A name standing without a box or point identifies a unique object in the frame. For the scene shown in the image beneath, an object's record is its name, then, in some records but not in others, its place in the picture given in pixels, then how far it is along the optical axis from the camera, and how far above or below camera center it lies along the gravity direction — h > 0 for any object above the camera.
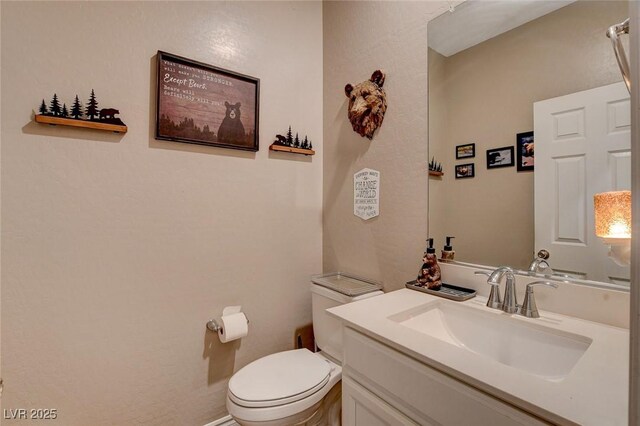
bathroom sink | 0.83 -0.40
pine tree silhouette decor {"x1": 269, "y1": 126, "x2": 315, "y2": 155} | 1.72 +0.42
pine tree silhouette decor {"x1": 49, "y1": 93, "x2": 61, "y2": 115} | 1.16 +0.42
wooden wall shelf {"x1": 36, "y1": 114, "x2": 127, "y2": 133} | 1.12 +0.36
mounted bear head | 1.53 +0.58
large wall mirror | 0.90 +0.30
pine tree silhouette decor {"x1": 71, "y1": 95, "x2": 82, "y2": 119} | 1.20 +0.42
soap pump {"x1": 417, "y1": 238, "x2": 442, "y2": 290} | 1.25 -0.25
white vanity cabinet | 0.65 -0.47
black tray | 1.13 -0.32
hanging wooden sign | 1.58 +0.11
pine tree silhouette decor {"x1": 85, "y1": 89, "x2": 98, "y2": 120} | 1.22 +0.44
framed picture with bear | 1.38 +0.56
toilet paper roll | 1.47 -0.59
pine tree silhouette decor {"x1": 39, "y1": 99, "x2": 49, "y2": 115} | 1.14 +0.41
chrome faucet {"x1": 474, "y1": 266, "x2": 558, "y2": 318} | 0.96 -0.29
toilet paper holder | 1.53 -0.59
